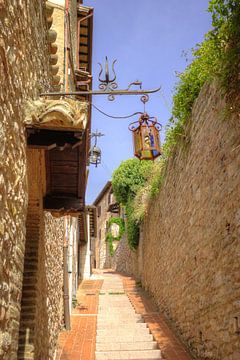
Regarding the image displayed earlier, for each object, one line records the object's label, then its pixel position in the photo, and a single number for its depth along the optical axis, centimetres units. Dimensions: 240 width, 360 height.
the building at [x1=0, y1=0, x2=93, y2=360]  247
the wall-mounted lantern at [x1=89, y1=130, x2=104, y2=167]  1570
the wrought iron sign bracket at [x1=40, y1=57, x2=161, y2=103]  369
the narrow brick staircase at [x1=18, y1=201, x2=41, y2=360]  398
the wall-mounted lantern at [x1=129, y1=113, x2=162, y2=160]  714
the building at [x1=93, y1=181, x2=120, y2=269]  2830
